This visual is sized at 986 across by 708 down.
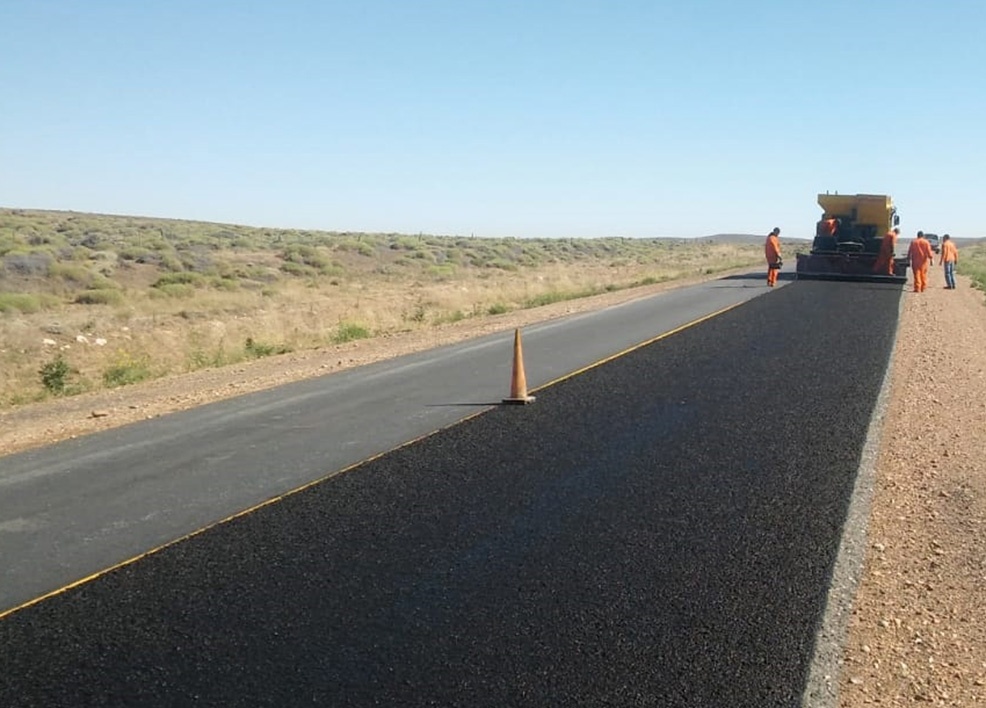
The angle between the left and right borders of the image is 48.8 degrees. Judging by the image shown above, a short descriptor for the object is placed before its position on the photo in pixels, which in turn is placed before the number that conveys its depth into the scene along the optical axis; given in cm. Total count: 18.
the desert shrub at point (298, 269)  5112
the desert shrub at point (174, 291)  3731
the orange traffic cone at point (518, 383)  1280
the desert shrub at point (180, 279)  4119
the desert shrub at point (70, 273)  3881
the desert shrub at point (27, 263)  3946
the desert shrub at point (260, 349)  2117
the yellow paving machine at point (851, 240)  3756
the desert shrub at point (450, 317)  2827
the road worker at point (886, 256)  3644
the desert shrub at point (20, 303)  3083
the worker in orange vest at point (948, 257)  3816
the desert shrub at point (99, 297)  3453
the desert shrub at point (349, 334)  2353
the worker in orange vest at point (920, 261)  3450
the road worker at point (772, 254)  3606
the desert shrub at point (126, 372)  1764
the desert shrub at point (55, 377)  1731
